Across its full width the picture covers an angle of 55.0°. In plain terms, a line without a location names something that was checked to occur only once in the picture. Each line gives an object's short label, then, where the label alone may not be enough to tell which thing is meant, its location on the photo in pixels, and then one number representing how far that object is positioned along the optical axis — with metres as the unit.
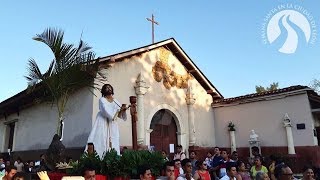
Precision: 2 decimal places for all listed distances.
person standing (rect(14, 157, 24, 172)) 11.88
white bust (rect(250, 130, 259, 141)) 14.38
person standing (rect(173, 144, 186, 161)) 10.91
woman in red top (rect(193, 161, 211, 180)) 6.65
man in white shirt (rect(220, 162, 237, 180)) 6.69
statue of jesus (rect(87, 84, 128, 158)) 5.91
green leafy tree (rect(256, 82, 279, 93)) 36.99
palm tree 9.73
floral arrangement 4.88
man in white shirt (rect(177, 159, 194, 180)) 6.21
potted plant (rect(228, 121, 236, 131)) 15.48
